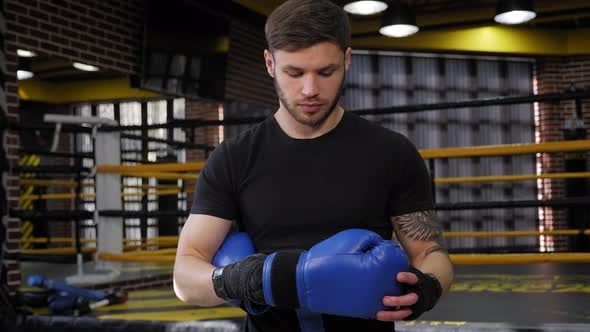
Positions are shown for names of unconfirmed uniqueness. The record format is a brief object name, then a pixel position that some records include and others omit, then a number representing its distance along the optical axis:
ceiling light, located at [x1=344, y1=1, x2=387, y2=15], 4.79
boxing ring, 2.33
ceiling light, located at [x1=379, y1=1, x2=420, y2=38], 5.33
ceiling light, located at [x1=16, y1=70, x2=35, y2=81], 7.03
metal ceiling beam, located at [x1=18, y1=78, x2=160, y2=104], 9.55
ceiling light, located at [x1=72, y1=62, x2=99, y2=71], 5.16
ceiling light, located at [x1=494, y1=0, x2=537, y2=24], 5.19
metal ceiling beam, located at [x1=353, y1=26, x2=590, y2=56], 7.82
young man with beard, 1.10
